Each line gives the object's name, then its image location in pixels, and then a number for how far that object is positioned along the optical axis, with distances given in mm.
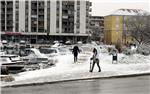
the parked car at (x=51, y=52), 42312
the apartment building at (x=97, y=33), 179625
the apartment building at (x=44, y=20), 133375
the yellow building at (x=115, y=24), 166675
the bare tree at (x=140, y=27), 73450
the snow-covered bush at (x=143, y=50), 41688
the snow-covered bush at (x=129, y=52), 39547
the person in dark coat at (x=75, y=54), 32659
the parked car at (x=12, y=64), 29420
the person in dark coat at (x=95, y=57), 24822
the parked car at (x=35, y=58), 33850
